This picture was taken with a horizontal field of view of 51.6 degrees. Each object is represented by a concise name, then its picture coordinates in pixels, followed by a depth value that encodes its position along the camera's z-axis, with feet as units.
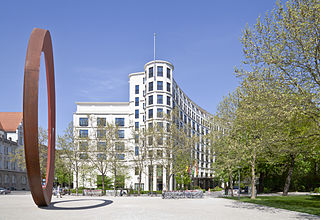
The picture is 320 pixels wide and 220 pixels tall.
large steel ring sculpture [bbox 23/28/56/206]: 56.95
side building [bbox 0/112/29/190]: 239.30
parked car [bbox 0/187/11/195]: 170.71
